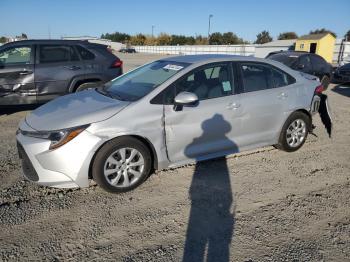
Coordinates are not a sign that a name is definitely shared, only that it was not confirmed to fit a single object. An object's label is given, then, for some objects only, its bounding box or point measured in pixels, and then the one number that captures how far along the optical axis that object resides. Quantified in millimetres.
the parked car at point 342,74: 14406
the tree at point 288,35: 85462
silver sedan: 3668
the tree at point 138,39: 113938
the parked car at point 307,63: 11430
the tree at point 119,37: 124662
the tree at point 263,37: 96806
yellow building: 31106
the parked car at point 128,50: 80875
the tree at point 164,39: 102562
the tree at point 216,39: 89125
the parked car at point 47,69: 7191
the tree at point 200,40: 92988
